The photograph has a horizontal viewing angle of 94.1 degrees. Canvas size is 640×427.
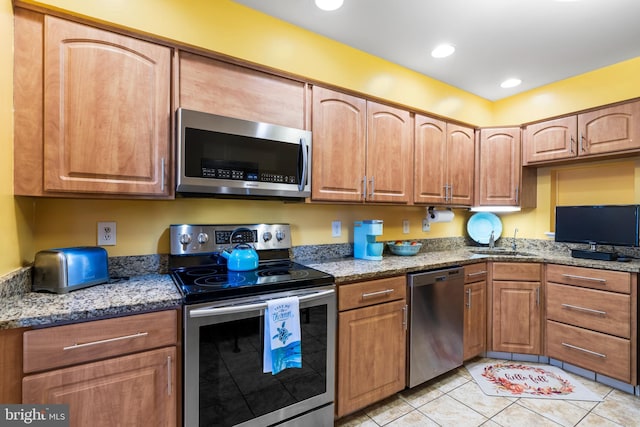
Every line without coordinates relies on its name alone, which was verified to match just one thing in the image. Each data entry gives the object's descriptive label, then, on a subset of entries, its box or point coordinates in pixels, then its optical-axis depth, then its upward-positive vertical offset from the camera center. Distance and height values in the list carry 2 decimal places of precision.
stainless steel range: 1.25 -0.58
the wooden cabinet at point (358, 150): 1.95 +0.45
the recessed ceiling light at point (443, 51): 2.23 +1.24
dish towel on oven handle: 1.37 -0.58
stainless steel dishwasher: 1.98 -0.78
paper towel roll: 2.80 -0.03
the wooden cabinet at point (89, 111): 1.25 +0.45
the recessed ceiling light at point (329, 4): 1.75 +1.24
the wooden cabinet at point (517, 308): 2.43 -0.78
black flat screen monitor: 2.25 -0.09
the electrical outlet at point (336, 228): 2.33 -0.13
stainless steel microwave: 1.49 +0.29
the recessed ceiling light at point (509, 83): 2.77 +1.24
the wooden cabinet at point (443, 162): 2.45 +0.44
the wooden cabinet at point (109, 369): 1.02 -0.59
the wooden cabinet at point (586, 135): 2.26 +0.65
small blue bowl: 2.47 -0.30
